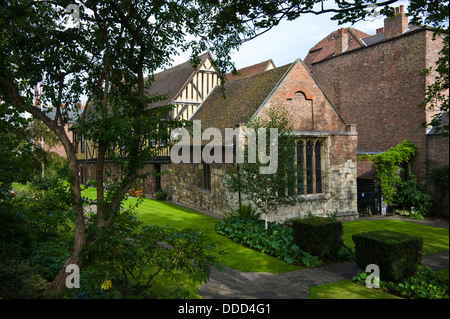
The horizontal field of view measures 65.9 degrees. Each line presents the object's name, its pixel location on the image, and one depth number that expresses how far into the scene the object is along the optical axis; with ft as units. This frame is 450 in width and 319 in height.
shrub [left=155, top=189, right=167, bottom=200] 72.95
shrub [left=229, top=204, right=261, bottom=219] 46.00
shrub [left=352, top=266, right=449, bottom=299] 24.56
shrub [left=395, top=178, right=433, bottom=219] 58.49
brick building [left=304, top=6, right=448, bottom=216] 63.77
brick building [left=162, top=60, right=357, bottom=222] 52.54
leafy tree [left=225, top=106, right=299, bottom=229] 39.45
